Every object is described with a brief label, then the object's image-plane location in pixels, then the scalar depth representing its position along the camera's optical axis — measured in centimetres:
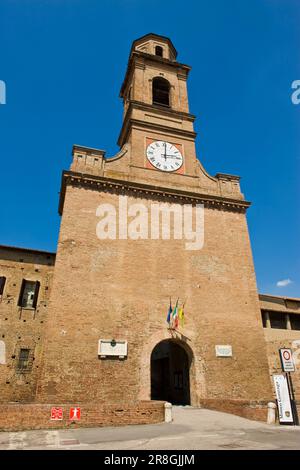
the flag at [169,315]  1353
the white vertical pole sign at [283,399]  1042
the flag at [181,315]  1365
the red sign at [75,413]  838
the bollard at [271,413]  1020
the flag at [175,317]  1355
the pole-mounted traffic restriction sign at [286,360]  1214
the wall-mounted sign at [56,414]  825
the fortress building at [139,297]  1204
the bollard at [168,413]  941
